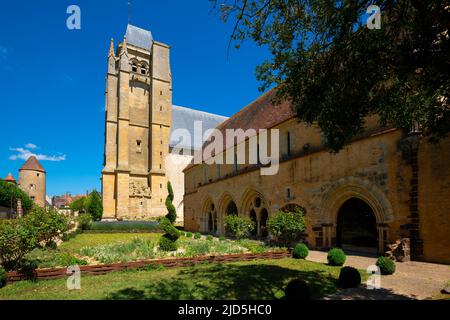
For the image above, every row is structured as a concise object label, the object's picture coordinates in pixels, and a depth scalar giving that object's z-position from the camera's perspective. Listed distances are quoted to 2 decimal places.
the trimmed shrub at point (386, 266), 9.03
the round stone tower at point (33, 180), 54.72
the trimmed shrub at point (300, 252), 12.57
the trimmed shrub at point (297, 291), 5.99
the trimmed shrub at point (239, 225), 17.53
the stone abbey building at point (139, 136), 38.56
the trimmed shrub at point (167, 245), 15.32
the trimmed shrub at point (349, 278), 7.74
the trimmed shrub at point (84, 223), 30.92
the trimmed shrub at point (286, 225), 13.58
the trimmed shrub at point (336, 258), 10.61
